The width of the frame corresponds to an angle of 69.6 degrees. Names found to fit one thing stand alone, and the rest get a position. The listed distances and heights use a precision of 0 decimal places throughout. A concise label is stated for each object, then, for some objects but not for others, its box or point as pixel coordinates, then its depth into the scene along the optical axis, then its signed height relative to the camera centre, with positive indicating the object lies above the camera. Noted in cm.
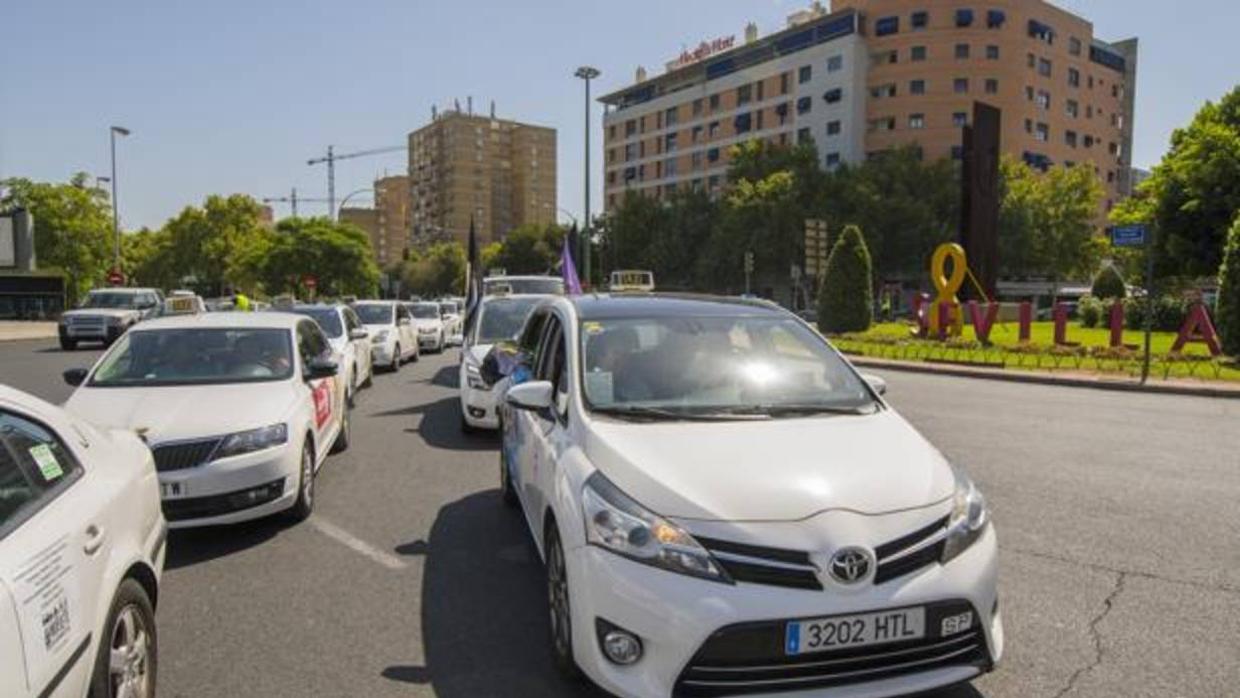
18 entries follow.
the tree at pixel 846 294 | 2841 -50
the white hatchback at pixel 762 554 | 298 -97
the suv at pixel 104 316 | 2595 -125
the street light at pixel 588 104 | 3584 +699
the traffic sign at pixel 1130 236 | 1565 +80
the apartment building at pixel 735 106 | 7212 +1586
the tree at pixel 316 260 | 6147 +107
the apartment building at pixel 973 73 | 6788 +1616
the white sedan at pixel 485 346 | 967 -86
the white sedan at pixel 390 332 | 1808 -121
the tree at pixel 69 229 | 5766 +292
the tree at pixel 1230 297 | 1898 -33
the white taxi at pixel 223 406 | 550 -91
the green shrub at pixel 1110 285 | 4125 -20
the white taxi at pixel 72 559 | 241 -89
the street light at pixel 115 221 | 5084 +329
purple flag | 1970 +11
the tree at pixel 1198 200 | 3178 +301
